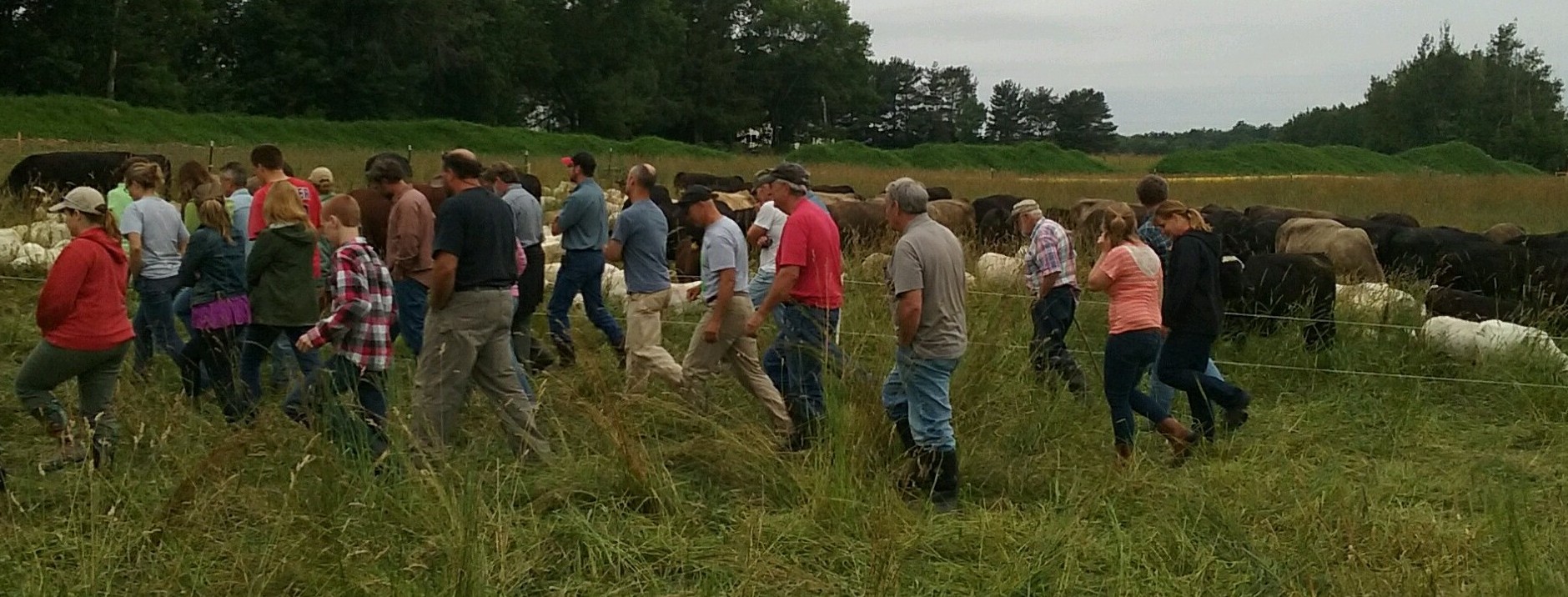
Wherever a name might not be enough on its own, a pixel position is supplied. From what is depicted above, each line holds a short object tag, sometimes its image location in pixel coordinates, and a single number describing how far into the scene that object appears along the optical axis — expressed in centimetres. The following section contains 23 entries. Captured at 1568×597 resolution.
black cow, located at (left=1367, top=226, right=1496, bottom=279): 1546
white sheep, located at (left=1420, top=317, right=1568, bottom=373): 996
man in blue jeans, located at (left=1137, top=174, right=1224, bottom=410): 810
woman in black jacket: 755
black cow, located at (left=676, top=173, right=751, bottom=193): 2291
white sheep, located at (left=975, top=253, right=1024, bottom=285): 1269
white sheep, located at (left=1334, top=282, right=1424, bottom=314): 1143
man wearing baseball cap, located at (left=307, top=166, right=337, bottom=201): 916
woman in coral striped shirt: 728
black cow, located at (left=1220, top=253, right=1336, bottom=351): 1106
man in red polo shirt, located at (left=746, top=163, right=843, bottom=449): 712
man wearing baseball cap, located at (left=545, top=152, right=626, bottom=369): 925
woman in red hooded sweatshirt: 626
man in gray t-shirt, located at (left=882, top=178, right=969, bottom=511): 635
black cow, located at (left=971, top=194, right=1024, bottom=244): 1847
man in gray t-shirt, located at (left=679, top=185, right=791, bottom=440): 763
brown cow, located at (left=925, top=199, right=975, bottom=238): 2000
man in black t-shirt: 641
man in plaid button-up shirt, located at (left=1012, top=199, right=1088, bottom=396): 887
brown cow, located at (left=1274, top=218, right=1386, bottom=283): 1559
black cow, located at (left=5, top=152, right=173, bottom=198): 1939
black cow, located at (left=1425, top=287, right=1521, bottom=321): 1134
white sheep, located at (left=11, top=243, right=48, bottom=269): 1226
